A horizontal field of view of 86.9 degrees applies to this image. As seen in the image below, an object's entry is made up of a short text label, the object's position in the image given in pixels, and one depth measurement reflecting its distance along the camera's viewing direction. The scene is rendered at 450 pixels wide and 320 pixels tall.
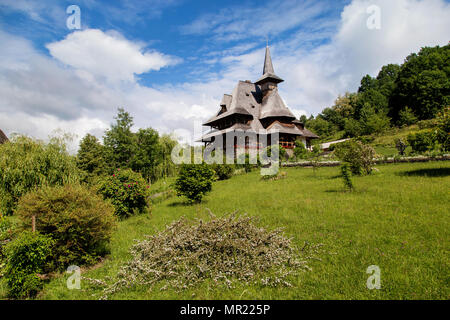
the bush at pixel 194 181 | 12.70
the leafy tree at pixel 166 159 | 32.22
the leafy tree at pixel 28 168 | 15.12
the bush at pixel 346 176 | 10.73
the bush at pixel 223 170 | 22.19
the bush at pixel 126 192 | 12.27
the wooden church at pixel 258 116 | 35.88
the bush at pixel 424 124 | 32.14
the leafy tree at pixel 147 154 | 31.92
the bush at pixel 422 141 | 18.02
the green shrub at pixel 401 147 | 19.39
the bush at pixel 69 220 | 5.84
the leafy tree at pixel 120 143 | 35.19
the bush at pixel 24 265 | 4.68
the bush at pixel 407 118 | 41.25
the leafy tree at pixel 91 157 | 28.14
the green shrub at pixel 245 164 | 25.48
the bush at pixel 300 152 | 28.75
